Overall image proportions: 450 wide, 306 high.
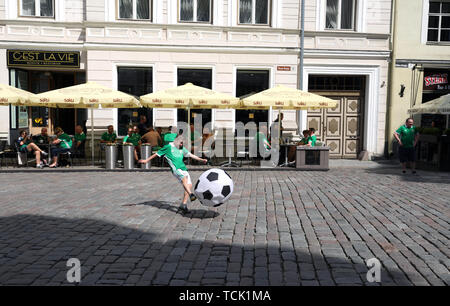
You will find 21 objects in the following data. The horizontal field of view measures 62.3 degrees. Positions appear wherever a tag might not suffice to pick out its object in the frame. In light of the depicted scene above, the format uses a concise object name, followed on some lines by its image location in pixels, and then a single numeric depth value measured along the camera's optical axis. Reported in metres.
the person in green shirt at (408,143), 12.14
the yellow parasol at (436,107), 12.98
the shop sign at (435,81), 16.53
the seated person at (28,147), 12.79
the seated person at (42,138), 13.68
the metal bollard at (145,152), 12.78
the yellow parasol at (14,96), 12.19
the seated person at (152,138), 13.33
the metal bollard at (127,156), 12.66
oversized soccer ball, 5.97
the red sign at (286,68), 16.20
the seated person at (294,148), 13.57
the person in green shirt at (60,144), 12.88
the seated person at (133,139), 13.39
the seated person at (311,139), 13.23
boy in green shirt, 6.57
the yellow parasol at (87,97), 12.27
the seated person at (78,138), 13.75
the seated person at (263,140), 13.45
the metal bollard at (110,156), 12.62
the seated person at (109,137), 13.82
